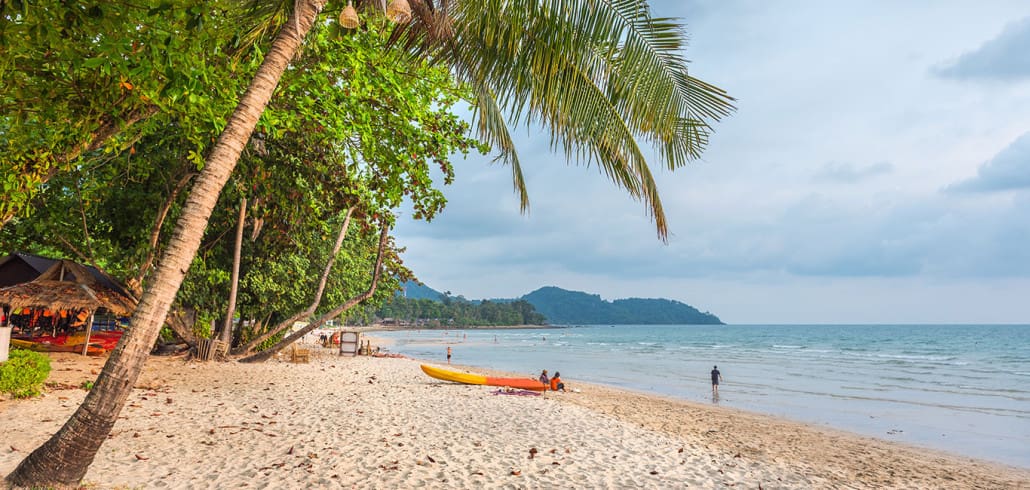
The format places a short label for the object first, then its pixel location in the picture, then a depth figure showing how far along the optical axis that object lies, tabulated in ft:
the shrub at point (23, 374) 25.54
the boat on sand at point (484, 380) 47.88
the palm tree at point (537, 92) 12.68
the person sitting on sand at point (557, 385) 51.72
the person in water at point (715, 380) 62.13
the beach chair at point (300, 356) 61.41
